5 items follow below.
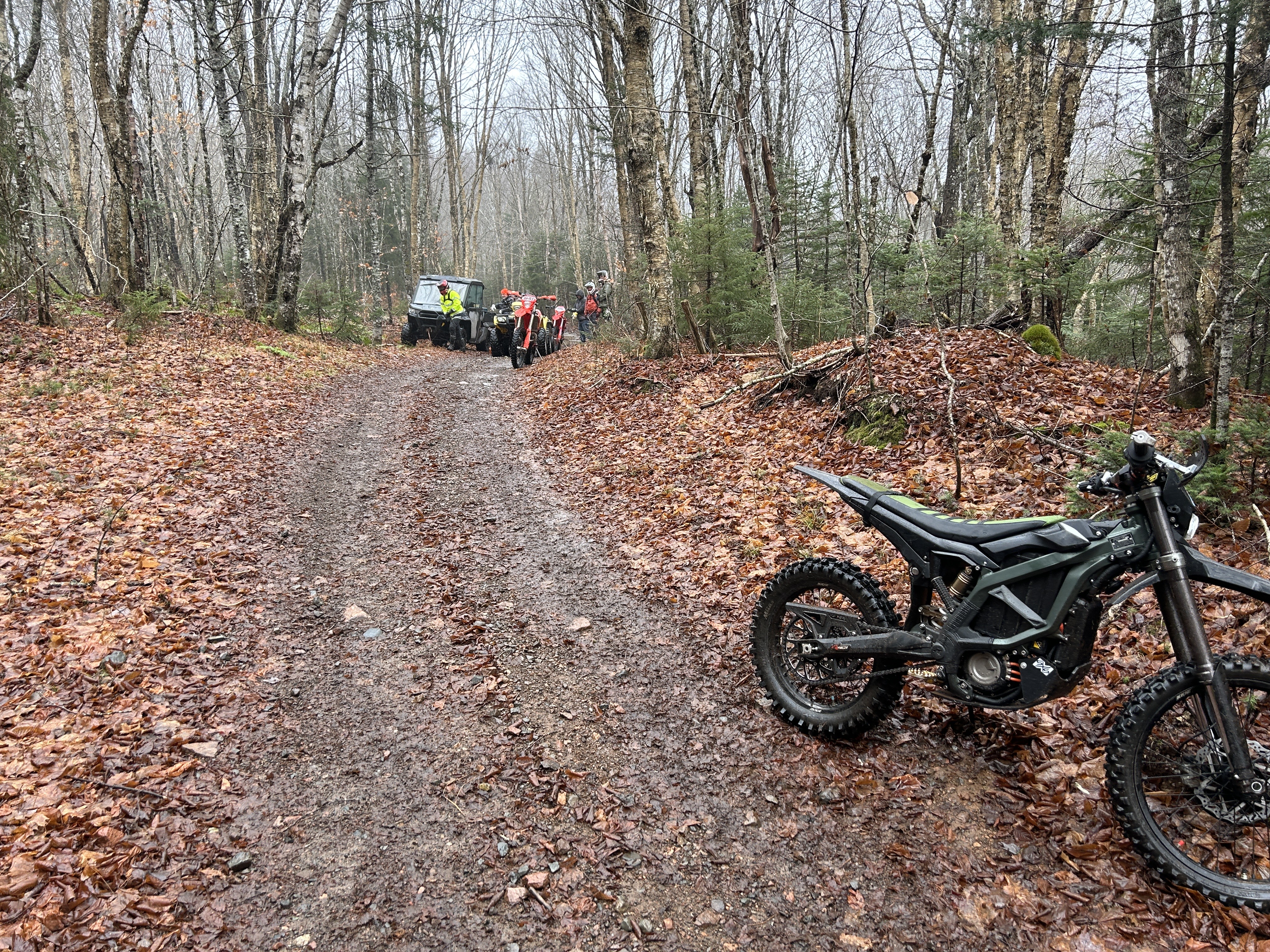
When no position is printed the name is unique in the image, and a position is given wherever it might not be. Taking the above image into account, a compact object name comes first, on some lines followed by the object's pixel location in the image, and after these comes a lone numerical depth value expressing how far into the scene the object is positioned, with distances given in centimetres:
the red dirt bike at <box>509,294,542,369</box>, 1579
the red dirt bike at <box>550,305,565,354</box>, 1803
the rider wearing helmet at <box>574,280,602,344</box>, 2236
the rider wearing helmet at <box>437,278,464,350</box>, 1891
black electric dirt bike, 226
